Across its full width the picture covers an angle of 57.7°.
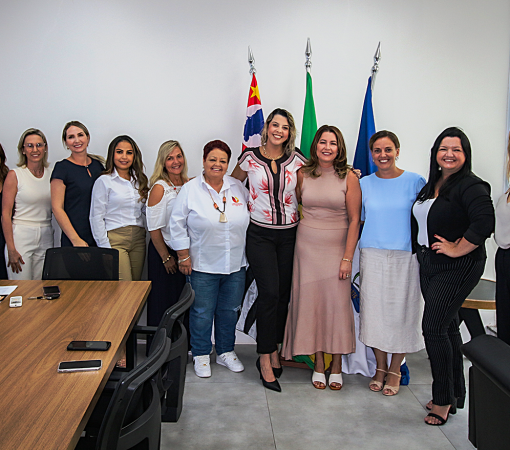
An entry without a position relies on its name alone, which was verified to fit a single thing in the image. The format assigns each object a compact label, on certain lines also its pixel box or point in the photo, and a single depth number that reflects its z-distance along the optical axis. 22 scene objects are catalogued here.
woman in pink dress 3.10
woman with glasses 3.45
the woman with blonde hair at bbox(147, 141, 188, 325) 3.38
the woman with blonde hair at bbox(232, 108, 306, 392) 3.14
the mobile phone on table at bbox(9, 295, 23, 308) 2.28
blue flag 3.60
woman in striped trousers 2.54
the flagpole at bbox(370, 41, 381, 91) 3.72
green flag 3.67
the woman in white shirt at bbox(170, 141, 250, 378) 3.21
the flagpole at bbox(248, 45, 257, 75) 3.77
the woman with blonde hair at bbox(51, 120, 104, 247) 3.36
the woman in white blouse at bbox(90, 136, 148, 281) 3.36
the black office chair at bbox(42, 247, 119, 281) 2.91
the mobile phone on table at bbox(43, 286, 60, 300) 2.43
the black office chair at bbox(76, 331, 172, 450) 1.26
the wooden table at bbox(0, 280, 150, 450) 1.26
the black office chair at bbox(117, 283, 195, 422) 1.88
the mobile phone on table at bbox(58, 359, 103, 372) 1.62
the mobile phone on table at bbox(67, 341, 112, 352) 1.79
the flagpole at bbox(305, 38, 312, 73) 3.76
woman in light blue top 2.99
